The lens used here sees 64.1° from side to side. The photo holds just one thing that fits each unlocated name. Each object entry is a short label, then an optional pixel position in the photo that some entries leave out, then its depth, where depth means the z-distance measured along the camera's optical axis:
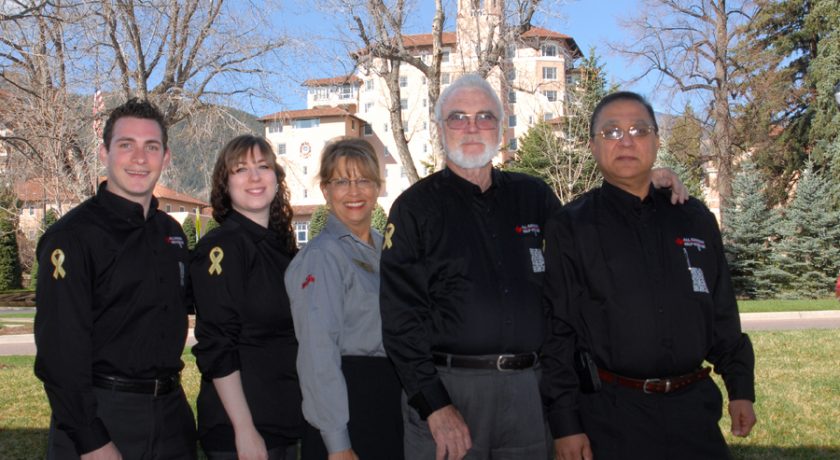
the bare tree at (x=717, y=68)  31.22
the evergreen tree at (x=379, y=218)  38.00
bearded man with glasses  3.08
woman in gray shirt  3.12
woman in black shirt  3.18
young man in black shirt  2.84
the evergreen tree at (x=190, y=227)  48.33
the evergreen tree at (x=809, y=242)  27.38
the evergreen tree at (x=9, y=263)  37.94
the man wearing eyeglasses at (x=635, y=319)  3.01
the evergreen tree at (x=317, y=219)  44.16
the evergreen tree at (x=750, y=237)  27.58
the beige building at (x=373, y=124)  70.53
